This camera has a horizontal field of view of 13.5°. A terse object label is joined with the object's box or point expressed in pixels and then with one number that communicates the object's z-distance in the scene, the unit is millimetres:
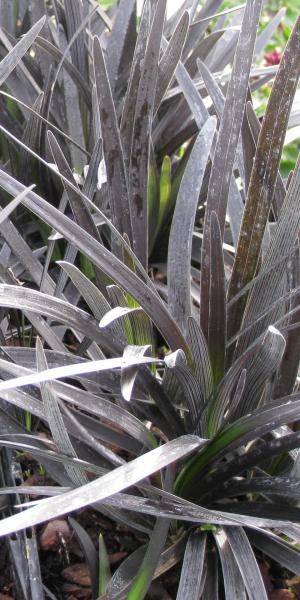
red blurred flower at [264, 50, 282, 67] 846
